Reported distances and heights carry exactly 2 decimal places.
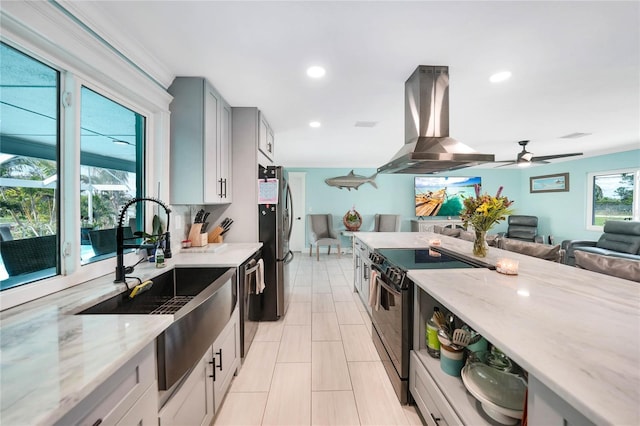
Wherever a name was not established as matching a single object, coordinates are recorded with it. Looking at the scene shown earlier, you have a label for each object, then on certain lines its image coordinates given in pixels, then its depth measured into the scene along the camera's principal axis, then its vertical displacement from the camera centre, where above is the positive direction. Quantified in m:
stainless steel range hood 1.97 +0.72
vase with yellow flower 1.85 -0.02
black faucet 1.41 -0.23
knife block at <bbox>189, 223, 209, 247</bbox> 2.44 -0.24
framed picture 6.19 +0.75
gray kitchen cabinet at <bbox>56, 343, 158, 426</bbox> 0.66 -0.57
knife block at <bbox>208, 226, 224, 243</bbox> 2.70 -0.27
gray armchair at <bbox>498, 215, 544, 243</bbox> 6.50 -0.43
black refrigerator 2.80 -0.38
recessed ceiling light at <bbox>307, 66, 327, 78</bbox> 2.01 +1.15
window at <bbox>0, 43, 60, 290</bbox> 1.10 +0.20
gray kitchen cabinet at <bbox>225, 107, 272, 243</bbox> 2.83 +0.36
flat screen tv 6.96 +0.46
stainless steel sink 1.02 -0.54
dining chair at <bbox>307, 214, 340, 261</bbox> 6.22 -0.47
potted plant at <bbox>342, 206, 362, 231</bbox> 6.64 -0.26
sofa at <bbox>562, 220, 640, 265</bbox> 4.02 -0.55
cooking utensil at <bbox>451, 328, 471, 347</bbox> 1.35 -0.68
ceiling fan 4.12 +0.87
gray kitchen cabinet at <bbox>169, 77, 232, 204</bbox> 2.18 +0.62
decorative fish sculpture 6.60 +0.82
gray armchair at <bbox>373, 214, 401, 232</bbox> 6.51 -0.30
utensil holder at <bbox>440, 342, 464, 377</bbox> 1.37 -0.82
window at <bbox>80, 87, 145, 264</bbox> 1.53 +0.30
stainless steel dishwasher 2.04 -0.72
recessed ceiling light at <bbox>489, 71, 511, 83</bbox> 2.10 +1.16
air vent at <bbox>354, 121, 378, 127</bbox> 3.40 +1.21
